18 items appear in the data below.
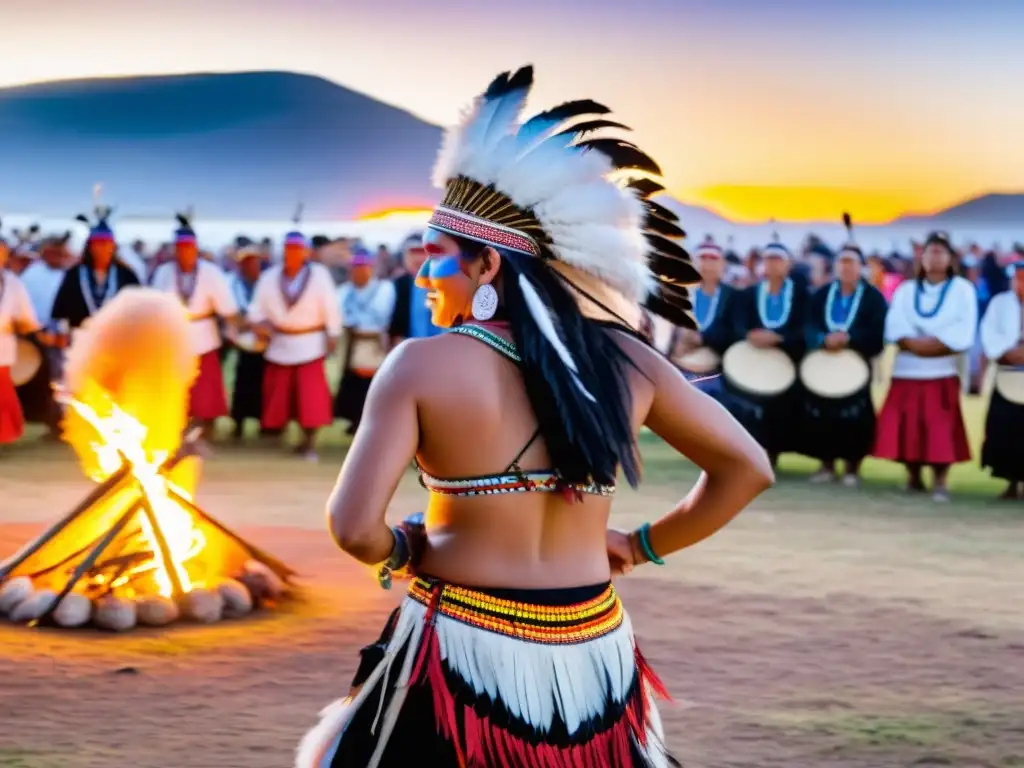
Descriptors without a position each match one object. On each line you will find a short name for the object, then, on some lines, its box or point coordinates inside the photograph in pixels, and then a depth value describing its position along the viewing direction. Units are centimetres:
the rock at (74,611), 593
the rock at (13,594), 605
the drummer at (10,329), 1108
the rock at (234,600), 620
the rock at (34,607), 596
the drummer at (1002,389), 1011
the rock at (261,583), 634
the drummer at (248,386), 1285
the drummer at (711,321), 1161
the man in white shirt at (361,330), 1239
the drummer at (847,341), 1087
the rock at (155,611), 598
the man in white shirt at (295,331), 1148
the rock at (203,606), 606
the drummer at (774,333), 1131
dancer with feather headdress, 240
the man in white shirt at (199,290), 1173
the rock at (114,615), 590
